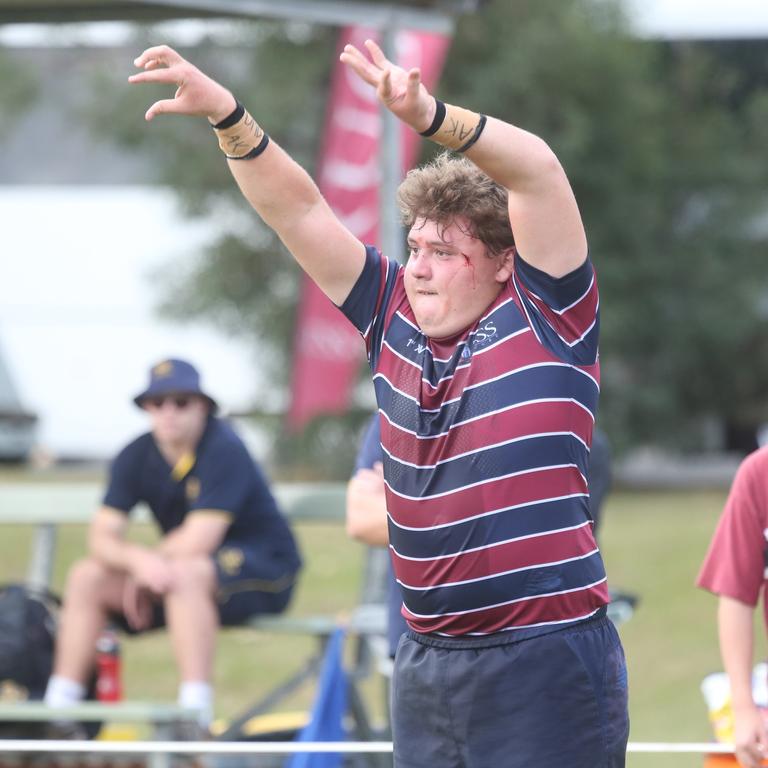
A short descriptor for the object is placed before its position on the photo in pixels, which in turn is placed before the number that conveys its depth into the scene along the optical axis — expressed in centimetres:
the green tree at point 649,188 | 3584
